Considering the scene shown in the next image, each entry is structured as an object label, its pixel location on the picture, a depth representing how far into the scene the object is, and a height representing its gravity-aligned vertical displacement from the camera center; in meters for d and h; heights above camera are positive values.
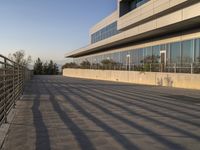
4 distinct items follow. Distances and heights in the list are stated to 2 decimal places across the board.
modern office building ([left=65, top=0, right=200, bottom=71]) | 16.18 +4.28
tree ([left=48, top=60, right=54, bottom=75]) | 53.22 +1.23
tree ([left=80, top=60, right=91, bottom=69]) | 34.36 +1.40
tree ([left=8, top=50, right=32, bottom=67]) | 51.56 +4.73
